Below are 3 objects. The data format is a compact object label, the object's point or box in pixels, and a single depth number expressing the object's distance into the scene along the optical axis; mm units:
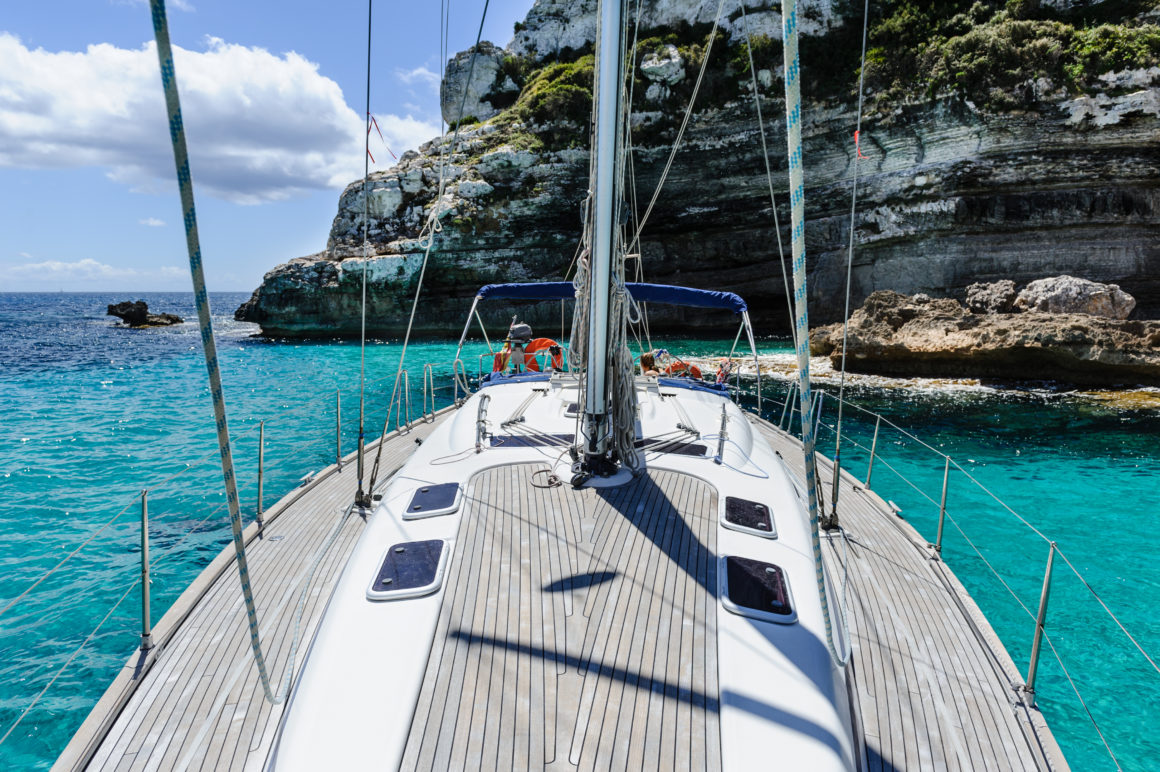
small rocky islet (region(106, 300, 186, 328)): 43188
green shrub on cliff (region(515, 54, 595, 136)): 30344
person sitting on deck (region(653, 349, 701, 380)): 8188
